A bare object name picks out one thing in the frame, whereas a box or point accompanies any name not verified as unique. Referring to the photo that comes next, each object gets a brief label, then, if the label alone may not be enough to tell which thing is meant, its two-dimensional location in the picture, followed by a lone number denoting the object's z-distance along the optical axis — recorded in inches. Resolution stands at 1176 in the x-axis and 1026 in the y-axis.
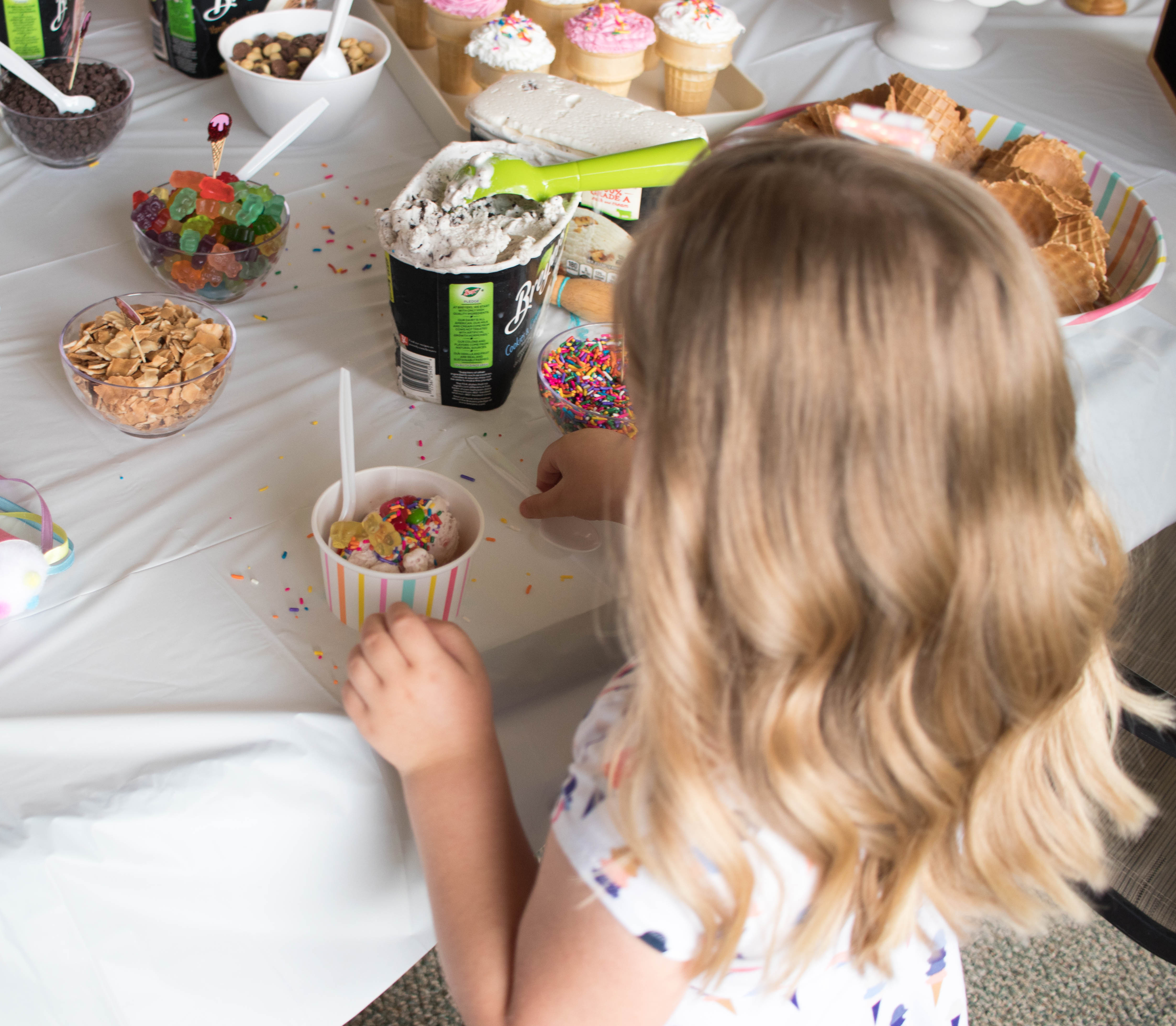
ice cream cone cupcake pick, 40.0
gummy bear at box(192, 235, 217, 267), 36.6
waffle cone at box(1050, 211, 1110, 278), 41.7
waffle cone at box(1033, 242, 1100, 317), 40.4
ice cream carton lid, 39.2
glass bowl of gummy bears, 36.8
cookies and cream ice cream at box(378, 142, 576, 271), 32.1
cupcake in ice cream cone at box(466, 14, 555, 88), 46.6
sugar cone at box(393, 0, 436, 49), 54.7
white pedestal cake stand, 61.9
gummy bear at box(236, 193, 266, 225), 37.3
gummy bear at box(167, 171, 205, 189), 38.0
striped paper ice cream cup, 26.5
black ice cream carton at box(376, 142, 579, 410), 31.9
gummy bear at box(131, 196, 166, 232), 37.1
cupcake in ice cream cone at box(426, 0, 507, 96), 50.0
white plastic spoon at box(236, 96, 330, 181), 39.5
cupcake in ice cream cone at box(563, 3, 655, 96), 50.0
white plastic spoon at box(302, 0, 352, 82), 45.6
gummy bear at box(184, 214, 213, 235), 37.2
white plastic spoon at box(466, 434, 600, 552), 31.9
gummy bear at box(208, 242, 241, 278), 36.3
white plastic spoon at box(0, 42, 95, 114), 39.7
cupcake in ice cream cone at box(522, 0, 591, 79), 53.2
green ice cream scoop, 34.3
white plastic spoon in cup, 27.5
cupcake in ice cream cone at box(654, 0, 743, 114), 51.3
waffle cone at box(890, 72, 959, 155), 47.3
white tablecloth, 23.6
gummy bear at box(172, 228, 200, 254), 36.3
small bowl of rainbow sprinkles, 33.5
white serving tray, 48.5
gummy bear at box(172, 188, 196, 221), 36.9
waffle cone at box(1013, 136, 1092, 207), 46.1
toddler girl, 18.9
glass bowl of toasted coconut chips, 31.3
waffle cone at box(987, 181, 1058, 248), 42.6
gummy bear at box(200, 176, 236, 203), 37.7
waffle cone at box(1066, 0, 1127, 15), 69.4
